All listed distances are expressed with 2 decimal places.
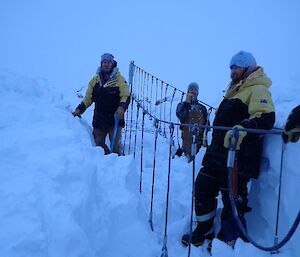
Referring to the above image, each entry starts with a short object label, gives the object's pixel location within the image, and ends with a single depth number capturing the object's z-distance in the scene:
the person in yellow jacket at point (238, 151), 3.34
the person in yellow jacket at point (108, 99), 6.04
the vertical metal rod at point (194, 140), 3.14
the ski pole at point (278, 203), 3.04
